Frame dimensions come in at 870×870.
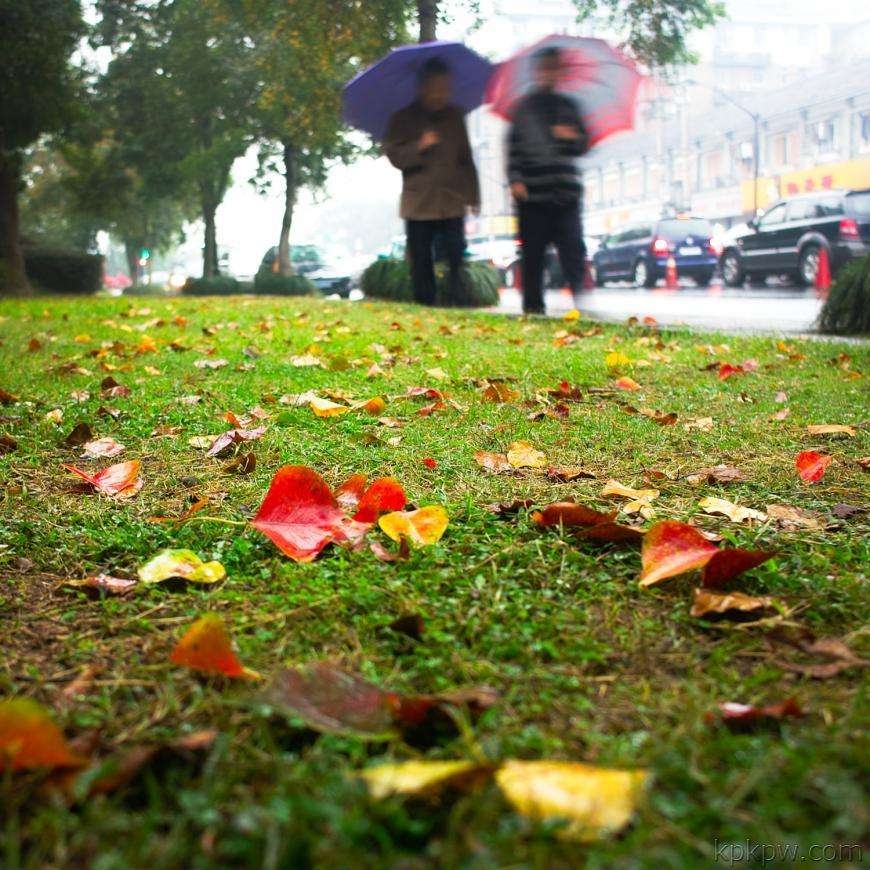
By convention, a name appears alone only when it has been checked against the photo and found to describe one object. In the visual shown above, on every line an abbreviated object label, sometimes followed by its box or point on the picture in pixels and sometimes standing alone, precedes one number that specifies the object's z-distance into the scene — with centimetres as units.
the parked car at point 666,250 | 2358
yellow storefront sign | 4000
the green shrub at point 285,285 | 2798
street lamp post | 4650
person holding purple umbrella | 1003
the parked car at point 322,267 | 3569
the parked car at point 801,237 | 1858
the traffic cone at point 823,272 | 1793
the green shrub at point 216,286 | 3097
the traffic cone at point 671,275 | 2327
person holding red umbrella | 860
